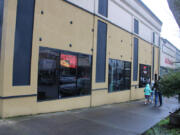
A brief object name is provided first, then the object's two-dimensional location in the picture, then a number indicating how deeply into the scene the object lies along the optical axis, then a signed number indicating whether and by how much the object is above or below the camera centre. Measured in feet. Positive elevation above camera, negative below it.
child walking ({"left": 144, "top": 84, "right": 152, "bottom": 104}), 38.75 -4.13
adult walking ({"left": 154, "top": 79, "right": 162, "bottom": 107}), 37.44 -4.45
